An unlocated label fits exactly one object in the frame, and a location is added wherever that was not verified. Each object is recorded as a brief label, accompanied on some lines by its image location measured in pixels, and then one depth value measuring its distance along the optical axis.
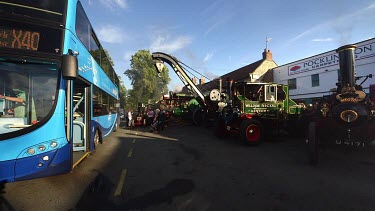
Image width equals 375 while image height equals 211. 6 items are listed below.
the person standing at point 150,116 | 17.75
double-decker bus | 3.72
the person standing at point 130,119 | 17.59
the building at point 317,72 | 17.12
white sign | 17.08
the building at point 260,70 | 25.73
